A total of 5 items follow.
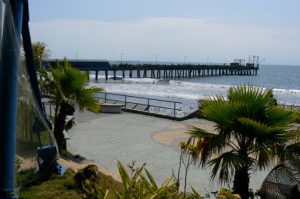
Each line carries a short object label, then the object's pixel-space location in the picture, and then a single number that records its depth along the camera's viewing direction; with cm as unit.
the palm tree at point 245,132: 563
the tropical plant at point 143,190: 397
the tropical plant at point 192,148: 508
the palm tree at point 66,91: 1103
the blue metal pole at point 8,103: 439
